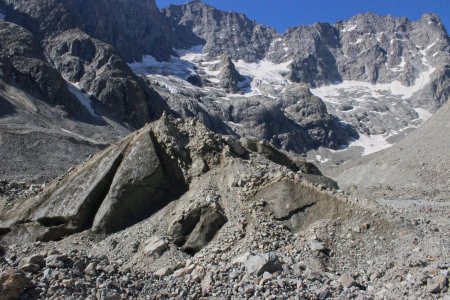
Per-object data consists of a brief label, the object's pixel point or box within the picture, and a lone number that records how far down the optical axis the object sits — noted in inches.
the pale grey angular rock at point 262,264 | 508.4
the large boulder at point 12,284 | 378.6
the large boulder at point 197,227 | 648.4
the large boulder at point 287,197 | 683.4
